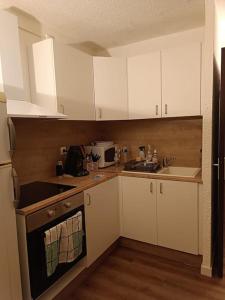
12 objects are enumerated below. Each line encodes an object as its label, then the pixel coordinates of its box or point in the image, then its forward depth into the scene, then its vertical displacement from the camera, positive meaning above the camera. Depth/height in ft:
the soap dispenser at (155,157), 8.30 -1.05
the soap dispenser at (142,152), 8.79 -0.85
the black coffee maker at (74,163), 7.44 -1.02
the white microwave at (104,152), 8.42 -0.76
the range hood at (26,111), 4.67 +0.55
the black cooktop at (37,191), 5.18 -1.53
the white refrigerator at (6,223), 4.09 -1.71
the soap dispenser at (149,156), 8.38 -1.00
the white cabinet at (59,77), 6.34 +1.73
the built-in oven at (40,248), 4.64 -2.46
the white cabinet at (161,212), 6.59 -2.66
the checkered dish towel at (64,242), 4.91 -2.61
